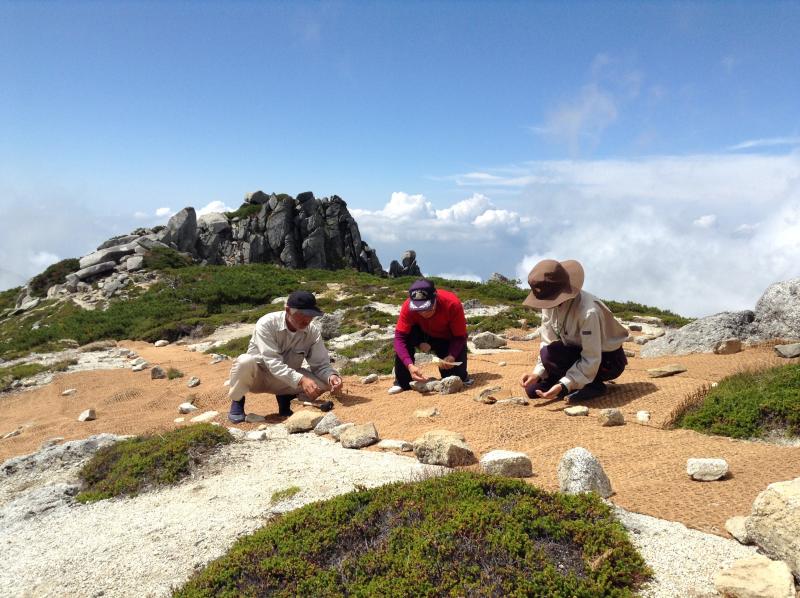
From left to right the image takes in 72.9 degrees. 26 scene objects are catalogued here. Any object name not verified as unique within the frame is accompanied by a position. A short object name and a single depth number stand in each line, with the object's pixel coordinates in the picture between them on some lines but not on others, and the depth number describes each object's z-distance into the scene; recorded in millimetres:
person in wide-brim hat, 6375
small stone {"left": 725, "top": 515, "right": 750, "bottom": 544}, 3367
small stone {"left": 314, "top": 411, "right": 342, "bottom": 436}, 7172
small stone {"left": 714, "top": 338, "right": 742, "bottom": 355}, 8742
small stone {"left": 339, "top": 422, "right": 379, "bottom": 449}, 6422
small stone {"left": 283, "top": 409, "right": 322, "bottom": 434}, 7344
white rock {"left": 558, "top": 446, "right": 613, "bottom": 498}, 4141
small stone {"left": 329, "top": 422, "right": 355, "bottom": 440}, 6868
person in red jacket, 8422
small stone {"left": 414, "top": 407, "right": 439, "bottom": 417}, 7367
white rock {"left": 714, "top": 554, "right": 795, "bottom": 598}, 2743
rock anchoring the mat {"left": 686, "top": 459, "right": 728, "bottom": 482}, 4258
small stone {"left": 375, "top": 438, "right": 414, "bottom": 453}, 6059
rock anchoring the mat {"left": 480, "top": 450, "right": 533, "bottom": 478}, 4816
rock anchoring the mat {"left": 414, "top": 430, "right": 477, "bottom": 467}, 5238
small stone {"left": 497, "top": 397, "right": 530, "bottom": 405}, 7164
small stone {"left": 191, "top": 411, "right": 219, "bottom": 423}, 8962
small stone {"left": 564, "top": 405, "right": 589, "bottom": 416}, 6422
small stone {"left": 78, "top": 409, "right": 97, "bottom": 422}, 10477
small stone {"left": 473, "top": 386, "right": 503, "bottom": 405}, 7443
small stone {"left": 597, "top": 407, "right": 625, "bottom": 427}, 5965
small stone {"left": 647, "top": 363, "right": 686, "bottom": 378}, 7602
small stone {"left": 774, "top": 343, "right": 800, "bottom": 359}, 7504
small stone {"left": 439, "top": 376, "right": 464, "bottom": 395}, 8438
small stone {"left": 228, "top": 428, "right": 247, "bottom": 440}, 7043
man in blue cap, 7988
